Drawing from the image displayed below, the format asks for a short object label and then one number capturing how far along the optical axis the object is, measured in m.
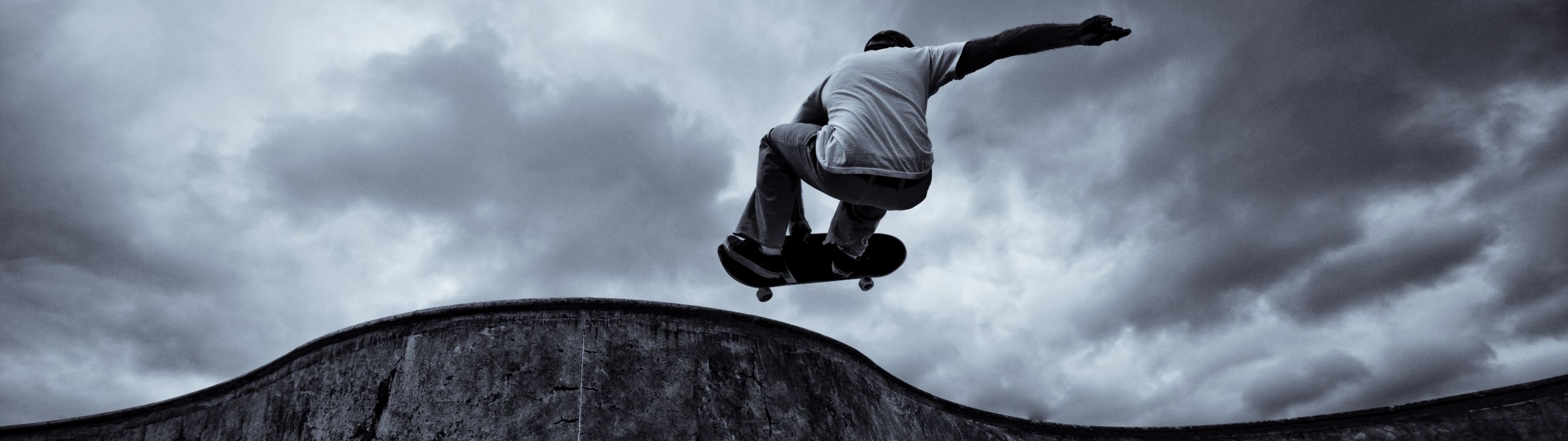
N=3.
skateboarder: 3.07
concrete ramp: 7.48
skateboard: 3.91
